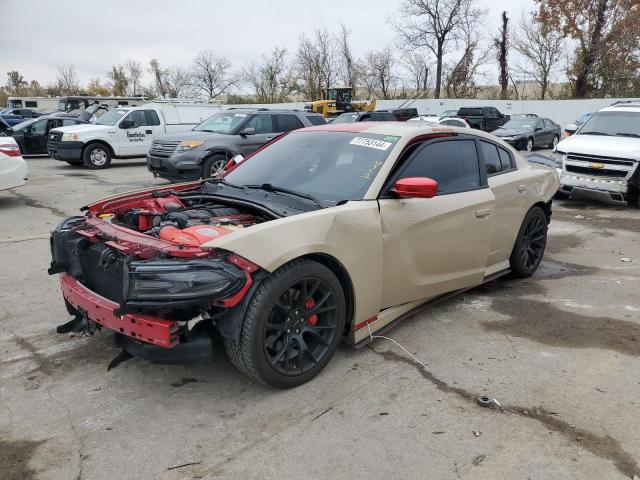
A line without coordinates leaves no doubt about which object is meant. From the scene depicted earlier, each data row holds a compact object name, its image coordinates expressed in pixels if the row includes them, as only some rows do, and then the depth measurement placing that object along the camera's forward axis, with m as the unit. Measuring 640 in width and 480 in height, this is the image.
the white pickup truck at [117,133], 15.34
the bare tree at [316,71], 56.59
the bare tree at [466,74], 50.56
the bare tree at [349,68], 56.59
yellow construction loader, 34.88
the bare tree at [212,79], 66.38
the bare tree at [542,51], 45.06
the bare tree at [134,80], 70.75
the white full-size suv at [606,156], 9.23
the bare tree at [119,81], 69.19
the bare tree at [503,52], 49.69
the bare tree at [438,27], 48.88
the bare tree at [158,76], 69.69
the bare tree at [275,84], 57.72
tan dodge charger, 2.89
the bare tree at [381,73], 55.59
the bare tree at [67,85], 79.12
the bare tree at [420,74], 52.91
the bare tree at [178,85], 68.38
